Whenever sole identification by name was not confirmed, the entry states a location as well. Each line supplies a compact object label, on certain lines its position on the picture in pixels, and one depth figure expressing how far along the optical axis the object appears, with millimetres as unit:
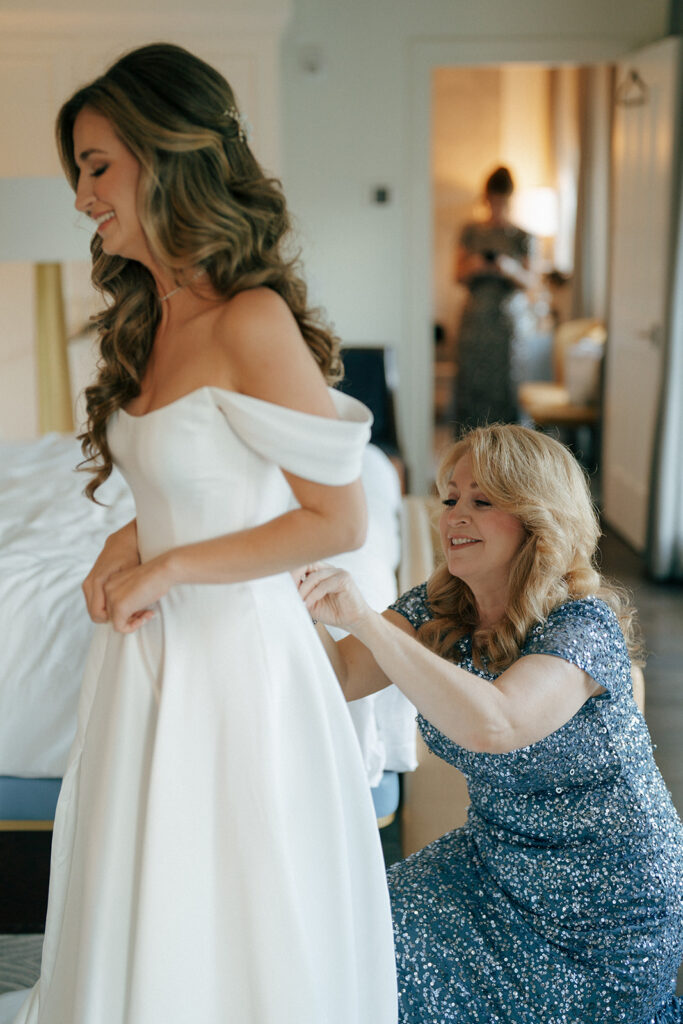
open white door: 4738
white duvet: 1992
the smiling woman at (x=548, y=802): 1450
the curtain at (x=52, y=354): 4633
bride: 1095
